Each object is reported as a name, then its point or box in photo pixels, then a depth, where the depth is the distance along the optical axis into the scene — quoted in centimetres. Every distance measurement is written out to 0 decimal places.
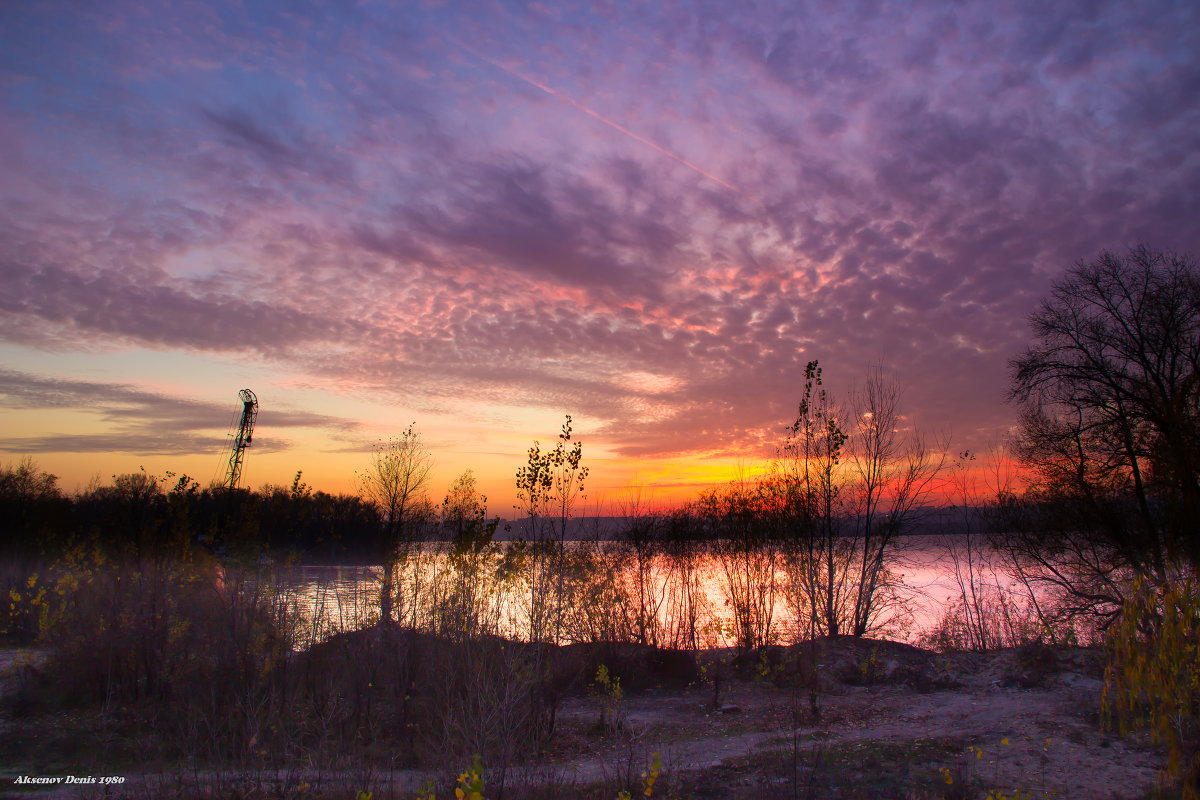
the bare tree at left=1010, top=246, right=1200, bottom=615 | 1700
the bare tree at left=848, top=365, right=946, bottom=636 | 1731
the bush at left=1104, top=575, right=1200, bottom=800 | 534
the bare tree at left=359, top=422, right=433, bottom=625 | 2967
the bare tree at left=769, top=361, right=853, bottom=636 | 1741
